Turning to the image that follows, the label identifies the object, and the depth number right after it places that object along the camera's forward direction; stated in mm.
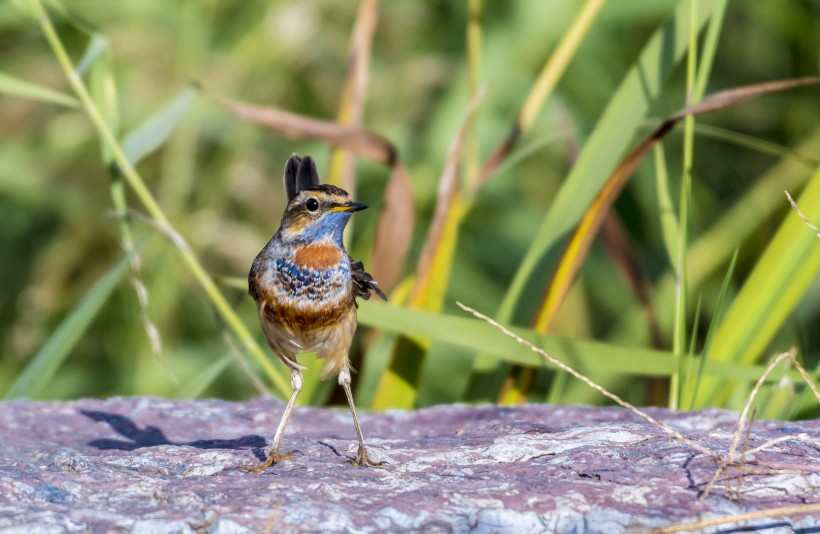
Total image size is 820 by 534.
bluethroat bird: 6445
